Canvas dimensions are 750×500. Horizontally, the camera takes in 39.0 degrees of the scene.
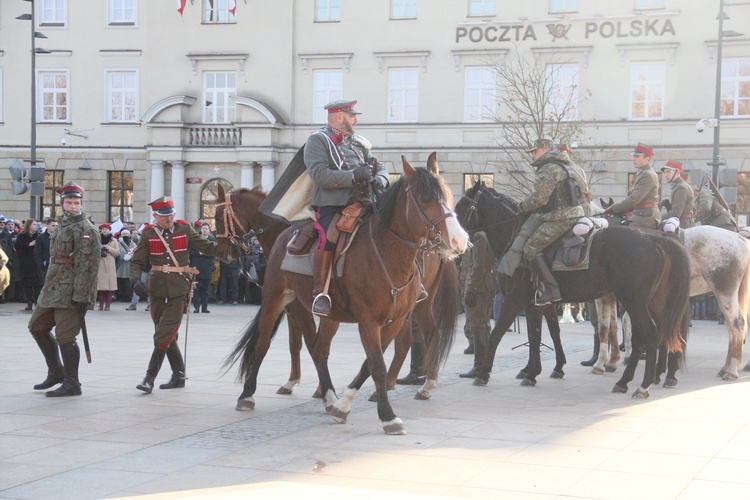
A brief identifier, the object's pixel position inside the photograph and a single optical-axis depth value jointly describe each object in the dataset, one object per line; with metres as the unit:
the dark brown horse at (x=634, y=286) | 11.59
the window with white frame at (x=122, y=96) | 39.94
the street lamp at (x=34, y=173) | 30.17
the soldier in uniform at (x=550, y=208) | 11.82
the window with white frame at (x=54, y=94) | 40.16
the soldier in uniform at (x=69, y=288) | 10.69
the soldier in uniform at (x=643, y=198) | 12.84
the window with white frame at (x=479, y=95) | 36.56
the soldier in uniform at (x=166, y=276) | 11.28
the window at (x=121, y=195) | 40.03
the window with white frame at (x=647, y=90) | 35.19
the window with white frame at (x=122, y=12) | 39.78
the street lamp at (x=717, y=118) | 28.42
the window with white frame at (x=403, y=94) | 37.53
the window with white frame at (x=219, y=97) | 38.91
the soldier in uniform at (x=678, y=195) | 14.41
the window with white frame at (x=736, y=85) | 34.34
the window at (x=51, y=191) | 40.25
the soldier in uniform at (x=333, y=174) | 9.33
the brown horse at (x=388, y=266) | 8.70
